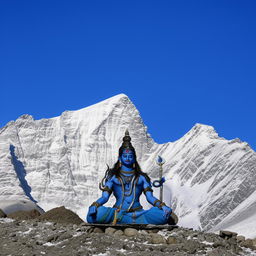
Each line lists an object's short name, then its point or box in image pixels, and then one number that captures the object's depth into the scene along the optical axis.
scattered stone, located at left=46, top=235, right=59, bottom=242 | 18.91
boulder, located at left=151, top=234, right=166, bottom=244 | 18.92
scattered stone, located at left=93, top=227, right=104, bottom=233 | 20.52
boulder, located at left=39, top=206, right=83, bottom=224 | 27.14
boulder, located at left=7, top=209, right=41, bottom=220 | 28.67
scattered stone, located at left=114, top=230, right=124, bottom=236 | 20.03
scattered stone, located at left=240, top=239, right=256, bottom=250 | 20.77
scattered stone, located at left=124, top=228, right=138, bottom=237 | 19.95
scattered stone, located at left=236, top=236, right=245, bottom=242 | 21.45
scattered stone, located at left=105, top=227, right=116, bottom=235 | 20.31
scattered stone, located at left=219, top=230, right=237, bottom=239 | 21.02
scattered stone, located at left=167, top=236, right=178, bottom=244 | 19.03
